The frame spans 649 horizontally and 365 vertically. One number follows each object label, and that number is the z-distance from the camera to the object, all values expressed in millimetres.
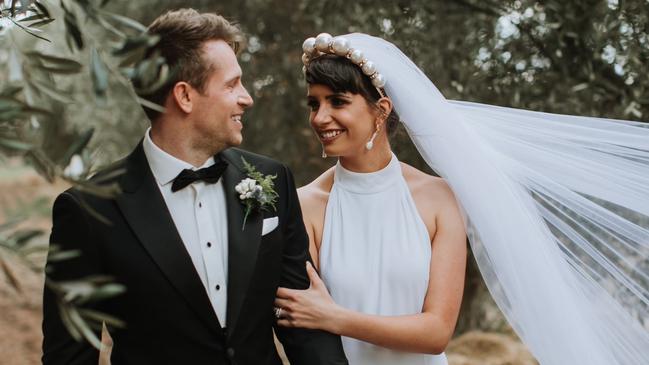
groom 2701
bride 3367
